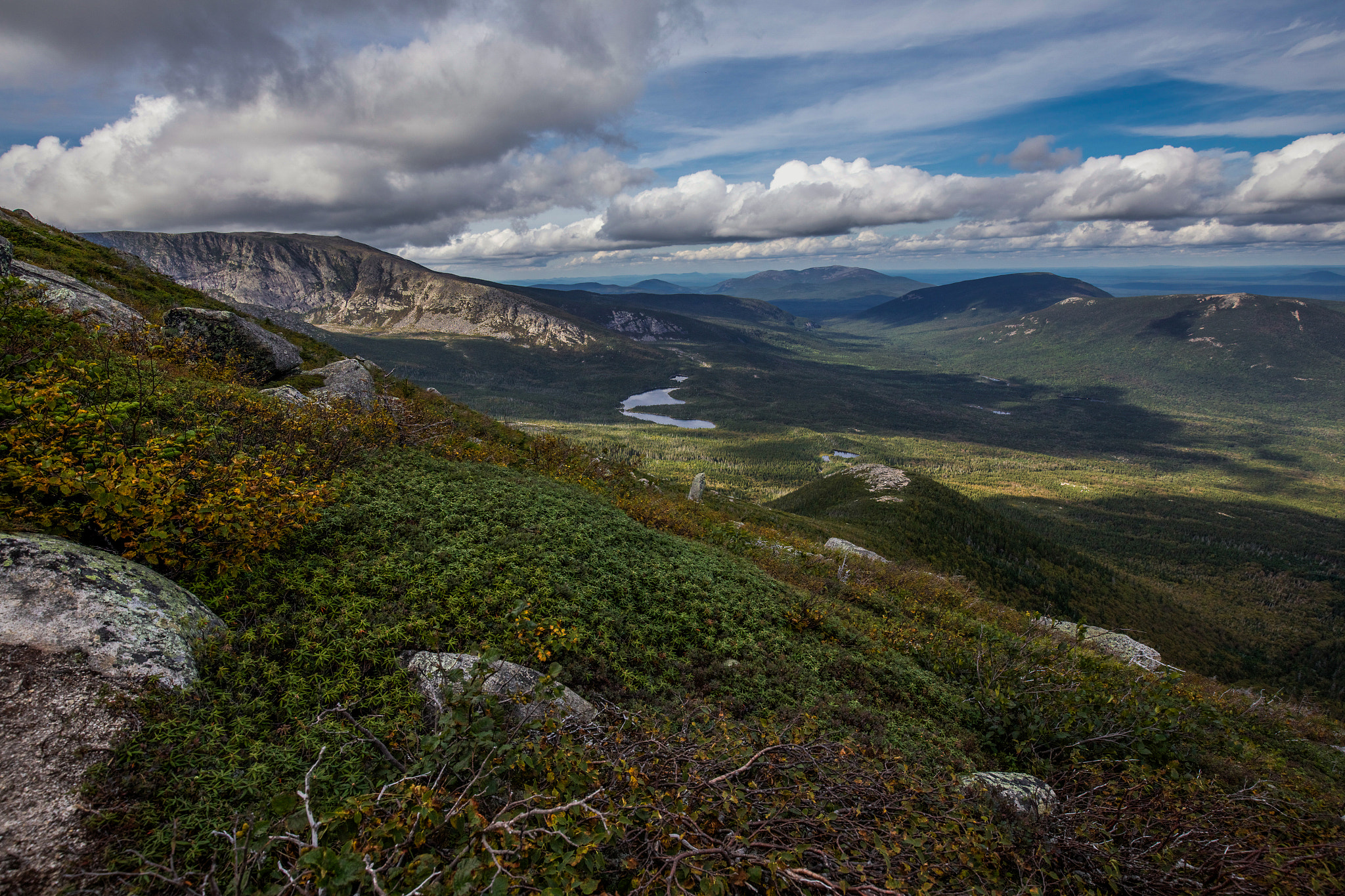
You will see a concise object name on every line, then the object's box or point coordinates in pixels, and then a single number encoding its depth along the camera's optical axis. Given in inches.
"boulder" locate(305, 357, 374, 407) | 823.1
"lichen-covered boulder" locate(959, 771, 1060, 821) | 276.7
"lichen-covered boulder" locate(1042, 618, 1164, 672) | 904.3
